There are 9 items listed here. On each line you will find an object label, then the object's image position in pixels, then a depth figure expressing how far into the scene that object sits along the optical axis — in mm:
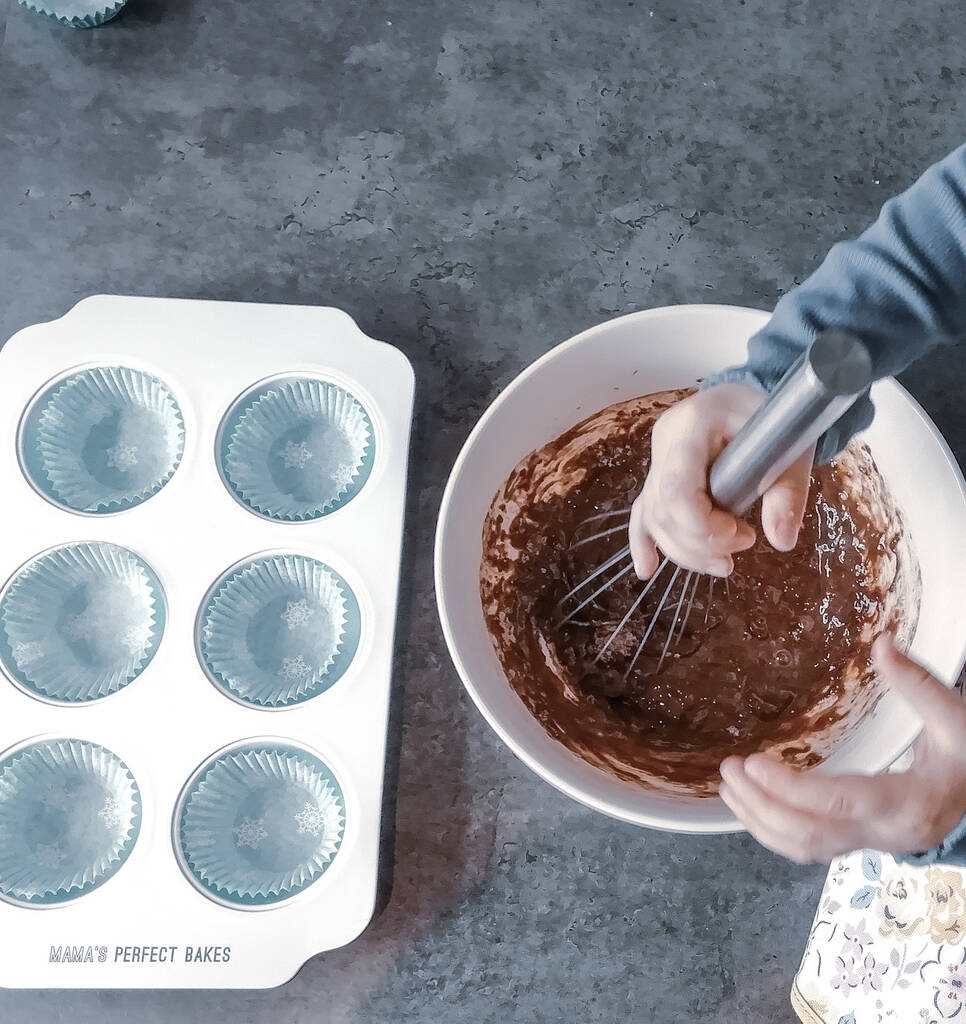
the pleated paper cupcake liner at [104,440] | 730
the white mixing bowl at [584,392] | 540
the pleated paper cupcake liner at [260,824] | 668
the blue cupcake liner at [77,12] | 800
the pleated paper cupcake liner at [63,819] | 676
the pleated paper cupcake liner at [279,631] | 696
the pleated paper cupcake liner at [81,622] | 703
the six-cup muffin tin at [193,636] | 658
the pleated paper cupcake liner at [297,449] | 731
